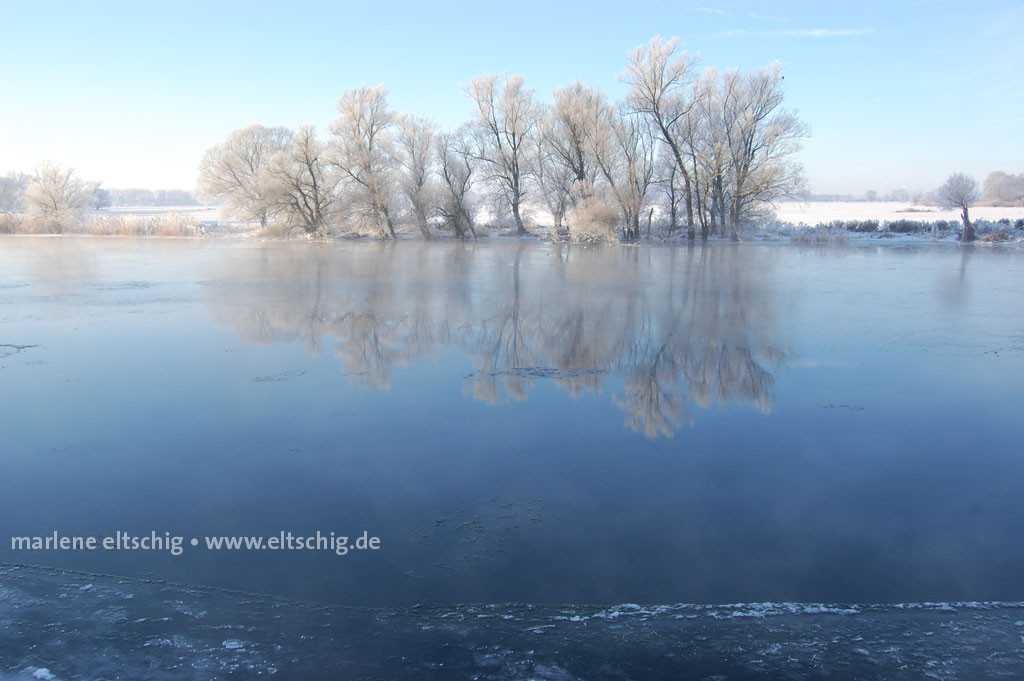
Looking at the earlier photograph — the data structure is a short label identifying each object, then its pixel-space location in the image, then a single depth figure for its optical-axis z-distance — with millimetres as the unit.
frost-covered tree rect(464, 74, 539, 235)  31938
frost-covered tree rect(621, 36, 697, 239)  28375
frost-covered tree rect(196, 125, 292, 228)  36156
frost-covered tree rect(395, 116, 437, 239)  33062
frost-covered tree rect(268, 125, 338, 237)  31891
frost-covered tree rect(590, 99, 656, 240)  29391
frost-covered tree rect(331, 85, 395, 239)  32250
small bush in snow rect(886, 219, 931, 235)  30359
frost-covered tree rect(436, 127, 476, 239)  32812
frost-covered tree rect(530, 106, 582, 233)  31125
